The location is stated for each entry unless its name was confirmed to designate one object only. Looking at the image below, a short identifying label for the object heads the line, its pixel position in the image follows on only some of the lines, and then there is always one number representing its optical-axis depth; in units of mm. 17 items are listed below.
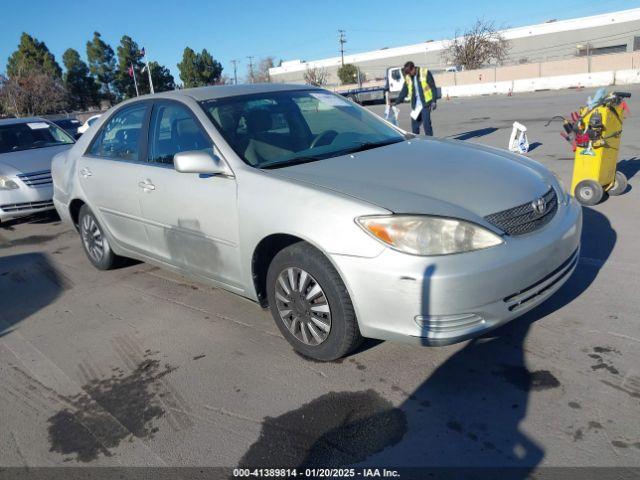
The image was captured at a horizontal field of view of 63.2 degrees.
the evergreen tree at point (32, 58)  52594
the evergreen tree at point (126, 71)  59125
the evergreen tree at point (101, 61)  58000
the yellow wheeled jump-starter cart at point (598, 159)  5648
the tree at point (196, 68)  66438
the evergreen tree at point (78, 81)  55625
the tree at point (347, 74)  70688
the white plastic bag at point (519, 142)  8595
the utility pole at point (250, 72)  102806
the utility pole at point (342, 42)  84181
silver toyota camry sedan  2625
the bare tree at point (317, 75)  71988
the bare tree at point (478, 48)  54344
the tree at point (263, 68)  104250
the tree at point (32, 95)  42406
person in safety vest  10031
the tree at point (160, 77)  62156
